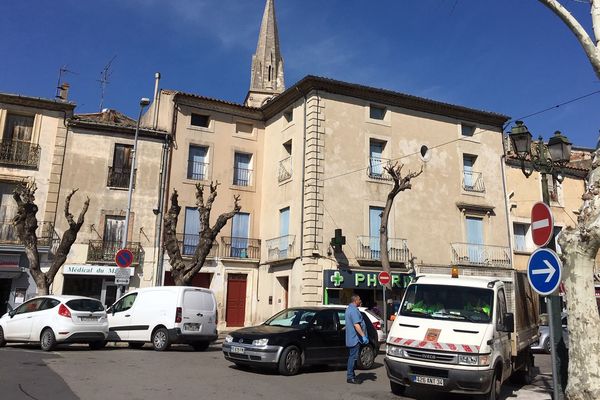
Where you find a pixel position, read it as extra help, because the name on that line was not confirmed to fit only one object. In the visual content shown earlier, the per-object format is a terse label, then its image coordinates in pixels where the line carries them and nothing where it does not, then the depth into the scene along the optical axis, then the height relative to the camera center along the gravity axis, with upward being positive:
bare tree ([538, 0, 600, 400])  6.90 +0.40
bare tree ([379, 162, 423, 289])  20.62 +3.68
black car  10.55 -0.88
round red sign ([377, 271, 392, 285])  19.34 +0.94
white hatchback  13.30 -0.74
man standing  9.97 -0.62
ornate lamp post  10.98 +3.47
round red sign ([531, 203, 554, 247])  7.48 +1.23
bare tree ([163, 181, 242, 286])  18.58 +2.05
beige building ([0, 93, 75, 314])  21.73 +5.48
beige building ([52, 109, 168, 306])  22.92 +4.38
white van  14.30 -0.57
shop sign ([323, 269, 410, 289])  22.09 +1.01
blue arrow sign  7.04 +0.51
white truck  7.97 -0.50
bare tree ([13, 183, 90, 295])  18.45 +2.01
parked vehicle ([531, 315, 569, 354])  18.52 -1.12
